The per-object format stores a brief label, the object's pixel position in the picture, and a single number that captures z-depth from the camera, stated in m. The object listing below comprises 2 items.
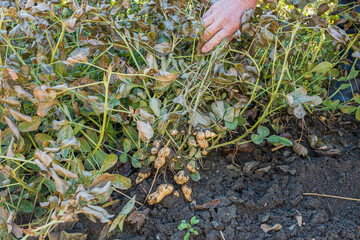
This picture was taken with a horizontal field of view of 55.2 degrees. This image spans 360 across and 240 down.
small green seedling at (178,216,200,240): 1.00
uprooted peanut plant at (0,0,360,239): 0.96
